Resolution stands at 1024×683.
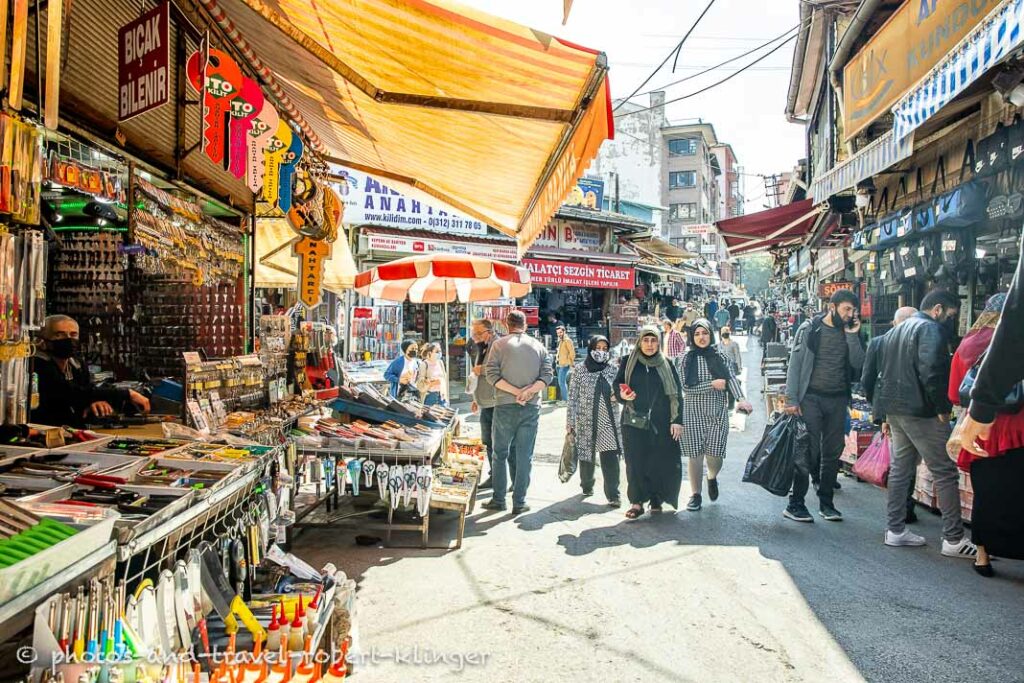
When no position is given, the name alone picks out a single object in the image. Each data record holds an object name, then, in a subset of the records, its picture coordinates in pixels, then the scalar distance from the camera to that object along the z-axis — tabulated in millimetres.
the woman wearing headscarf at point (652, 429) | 6285
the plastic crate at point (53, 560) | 1741
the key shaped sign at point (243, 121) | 4234
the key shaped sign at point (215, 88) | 3975
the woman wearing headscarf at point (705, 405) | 6477
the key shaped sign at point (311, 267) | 6547
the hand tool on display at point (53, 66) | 2266
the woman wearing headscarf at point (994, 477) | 4332
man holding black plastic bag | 6031
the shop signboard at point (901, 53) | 5547
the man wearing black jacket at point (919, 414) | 5090
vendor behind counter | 4527
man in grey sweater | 6551
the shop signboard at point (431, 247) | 15453
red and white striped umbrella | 8117
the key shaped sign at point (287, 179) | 5469
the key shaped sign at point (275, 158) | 4988
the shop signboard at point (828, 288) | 12181
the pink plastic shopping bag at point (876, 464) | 6508
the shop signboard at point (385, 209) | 15016
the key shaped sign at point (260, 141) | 4531
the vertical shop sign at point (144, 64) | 3857
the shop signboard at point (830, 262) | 13984
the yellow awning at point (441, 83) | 3373
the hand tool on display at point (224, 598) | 2600
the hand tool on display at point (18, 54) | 2234
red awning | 11906
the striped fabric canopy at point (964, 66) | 4180
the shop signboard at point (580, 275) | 19109
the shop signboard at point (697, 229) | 33281
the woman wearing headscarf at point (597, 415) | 6742
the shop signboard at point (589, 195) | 23820
